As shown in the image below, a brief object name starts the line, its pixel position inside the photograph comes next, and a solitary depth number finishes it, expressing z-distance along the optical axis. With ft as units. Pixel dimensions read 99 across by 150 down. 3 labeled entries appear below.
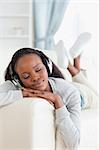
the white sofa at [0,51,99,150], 4.61
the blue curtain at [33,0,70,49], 12.27
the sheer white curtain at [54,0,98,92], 12.22
